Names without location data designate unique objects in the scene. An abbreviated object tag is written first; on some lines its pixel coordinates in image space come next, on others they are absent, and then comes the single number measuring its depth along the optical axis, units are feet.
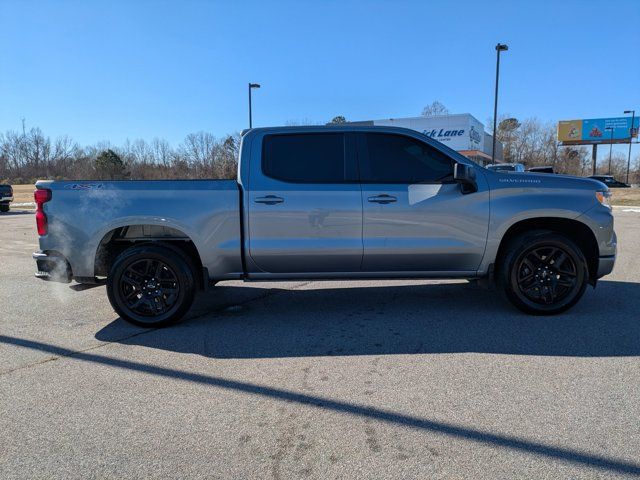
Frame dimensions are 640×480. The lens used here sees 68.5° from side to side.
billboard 220.92
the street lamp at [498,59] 87.76
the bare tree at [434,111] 200.23
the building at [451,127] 120.06
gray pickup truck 15.83
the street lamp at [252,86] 86.89
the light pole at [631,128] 212.95
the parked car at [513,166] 54.98
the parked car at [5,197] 79.65
